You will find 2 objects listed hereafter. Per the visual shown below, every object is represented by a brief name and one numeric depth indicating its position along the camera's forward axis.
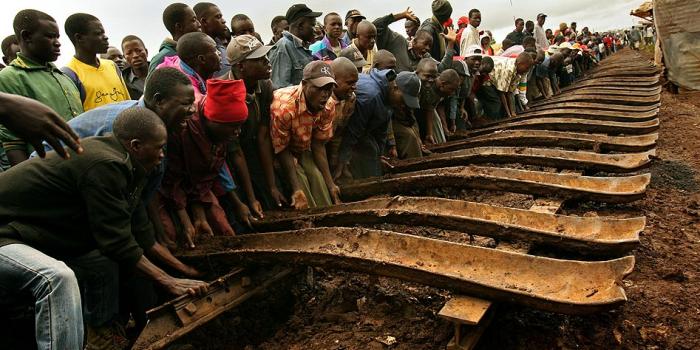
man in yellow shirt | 3.80
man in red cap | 3.19
